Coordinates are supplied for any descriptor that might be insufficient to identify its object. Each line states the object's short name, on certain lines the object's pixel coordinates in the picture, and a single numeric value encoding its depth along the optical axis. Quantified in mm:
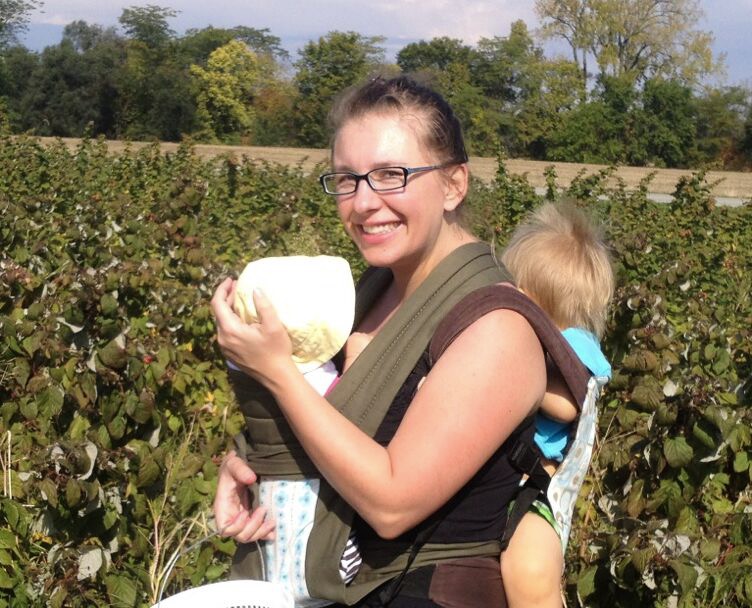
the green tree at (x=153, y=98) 50219
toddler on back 1984
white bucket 1747
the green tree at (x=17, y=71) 49688
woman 1683
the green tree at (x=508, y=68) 58156
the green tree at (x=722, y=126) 47906
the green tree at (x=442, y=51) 65062
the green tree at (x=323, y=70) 37969
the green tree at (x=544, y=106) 48375
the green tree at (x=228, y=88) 54938
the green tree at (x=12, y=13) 59500
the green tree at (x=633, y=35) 54531
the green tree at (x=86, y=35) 61794
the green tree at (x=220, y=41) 67438
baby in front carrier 1793
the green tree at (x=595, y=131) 44969
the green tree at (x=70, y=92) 50125
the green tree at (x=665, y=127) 45719
